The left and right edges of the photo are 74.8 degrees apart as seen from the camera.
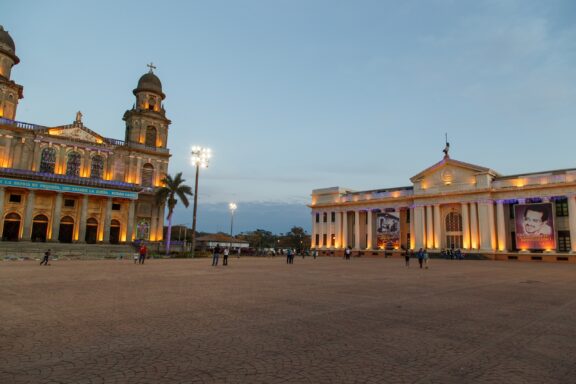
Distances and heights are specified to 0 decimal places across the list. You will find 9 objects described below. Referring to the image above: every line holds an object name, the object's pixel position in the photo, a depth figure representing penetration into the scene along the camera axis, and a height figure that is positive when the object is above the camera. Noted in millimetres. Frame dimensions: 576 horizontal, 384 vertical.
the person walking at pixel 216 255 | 25533 -1133
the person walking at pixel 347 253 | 44656 -1257
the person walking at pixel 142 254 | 28125 -1285
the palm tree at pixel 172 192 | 49375 +5978
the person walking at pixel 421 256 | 27438 -851
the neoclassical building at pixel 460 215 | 46062 +4374
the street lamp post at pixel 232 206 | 46781 +4102
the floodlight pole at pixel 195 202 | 31655 +3189
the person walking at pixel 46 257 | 24278 -1451
